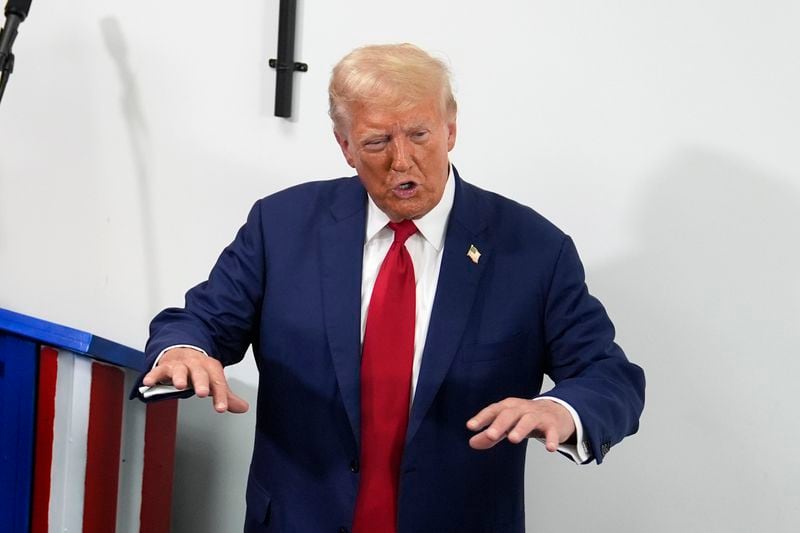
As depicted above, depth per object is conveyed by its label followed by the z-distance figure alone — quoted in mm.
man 6128
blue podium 6622
